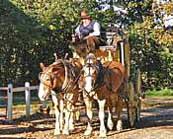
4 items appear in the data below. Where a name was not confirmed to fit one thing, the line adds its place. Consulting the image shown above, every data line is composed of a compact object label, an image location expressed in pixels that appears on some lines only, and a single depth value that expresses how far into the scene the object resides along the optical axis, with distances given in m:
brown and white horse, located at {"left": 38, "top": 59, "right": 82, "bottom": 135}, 12.43
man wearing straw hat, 14.21
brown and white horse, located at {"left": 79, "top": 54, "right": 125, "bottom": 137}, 12.58
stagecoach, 12.55
